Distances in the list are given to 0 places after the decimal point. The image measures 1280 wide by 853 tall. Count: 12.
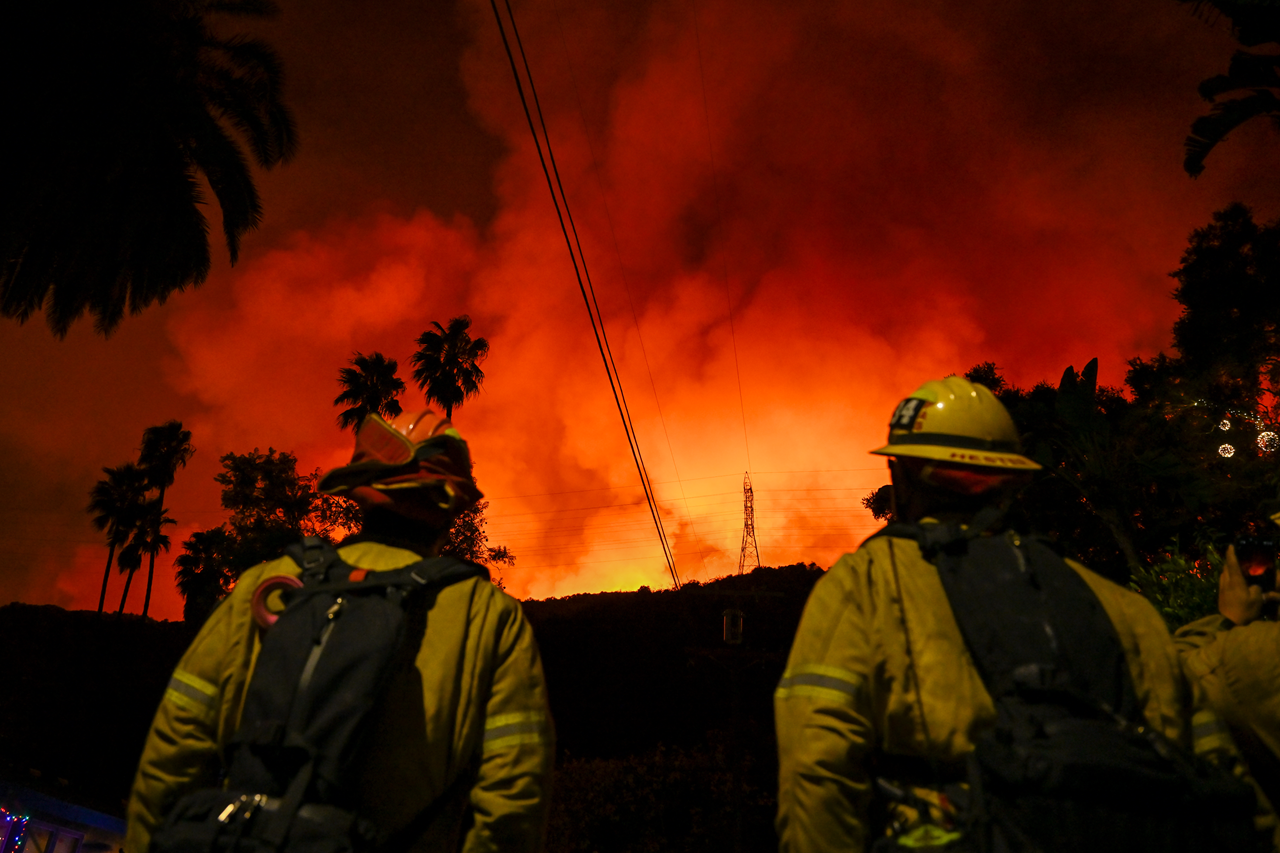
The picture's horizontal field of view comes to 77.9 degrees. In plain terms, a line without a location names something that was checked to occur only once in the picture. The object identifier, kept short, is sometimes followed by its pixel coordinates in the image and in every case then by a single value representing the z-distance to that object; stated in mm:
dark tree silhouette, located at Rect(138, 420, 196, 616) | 37938
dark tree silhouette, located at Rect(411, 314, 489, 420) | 27531
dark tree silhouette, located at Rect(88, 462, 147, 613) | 37281
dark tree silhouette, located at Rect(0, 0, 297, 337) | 10578
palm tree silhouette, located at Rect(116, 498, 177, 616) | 37812
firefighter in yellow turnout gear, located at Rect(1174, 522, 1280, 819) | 3029
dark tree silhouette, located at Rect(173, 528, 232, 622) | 27219
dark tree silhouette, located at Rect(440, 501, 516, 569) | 26234
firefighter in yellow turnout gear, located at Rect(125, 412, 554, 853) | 2281
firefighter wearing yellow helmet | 1983
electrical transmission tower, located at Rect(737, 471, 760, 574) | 39741
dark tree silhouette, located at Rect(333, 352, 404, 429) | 26547
